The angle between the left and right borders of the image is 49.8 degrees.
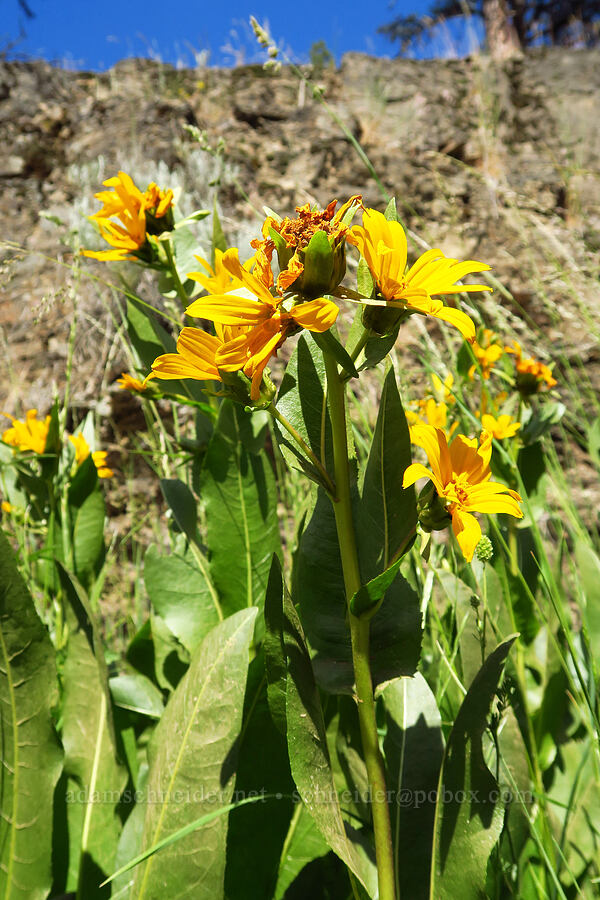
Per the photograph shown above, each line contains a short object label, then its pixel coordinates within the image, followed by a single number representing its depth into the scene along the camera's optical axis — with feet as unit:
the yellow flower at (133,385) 3.11
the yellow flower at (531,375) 3.72
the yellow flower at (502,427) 3.25
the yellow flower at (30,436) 3.67
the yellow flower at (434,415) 2.92
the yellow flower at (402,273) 1.52
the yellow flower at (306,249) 1.48
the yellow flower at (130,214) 2.85
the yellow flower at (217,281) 1.92
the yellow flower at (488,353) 3.91
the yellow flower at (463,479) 1.62
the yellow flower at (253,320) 1.47
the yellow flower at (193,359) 1.67
